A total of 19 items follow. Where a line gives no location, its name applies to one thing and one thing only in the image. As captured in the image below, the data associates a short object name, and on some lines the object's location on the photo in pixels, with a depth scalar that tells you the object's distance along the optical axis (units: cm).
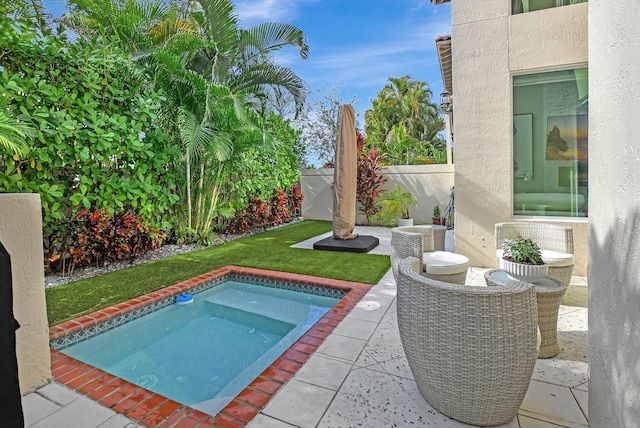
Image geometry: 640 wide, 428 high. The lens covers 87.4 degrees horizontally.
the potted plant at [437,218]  1105
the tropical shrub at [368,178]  1238
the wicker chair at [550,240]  417
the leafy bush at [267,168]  1034
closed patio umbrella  808
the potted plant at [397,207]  1164
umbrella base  765
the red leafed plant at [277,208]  1203
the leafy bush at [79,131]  536
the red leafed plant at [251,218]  1065
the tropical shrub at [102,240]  595
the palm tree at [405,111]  2866
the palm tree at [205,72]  748
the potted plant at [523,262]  347
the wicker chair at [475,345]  210
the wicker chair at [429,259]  406
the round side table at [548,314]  307
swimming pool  258
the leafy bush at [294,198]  1367
